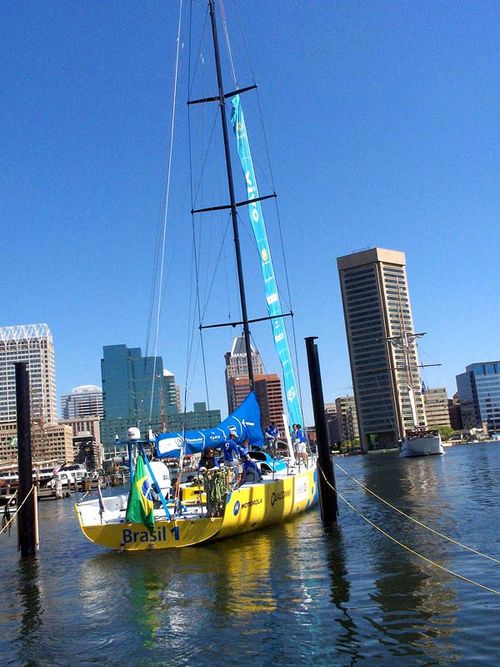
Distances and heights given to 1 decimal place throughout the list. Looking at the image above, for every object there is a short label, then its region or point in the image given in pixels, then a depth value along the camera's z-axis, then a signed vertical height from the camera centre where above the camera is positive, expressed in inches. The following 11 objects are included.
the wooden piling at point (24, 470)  725.3 -1.4
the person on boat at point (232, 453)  764.0 -4.3
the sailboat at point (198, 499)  651.5 -53.8
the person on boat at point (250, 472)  759.7 -29.7
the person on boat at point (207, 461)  780.0 -11.3
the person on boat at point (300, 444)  971.3 -1.3
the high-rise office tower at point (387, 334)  7667.3 +1229.4
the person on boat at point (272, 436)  964.6 +14.2
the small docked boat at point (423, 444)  4072.1 -84.2
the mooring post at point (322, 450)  759.7 -11.0
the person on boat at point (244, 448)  773.3 +0.5
